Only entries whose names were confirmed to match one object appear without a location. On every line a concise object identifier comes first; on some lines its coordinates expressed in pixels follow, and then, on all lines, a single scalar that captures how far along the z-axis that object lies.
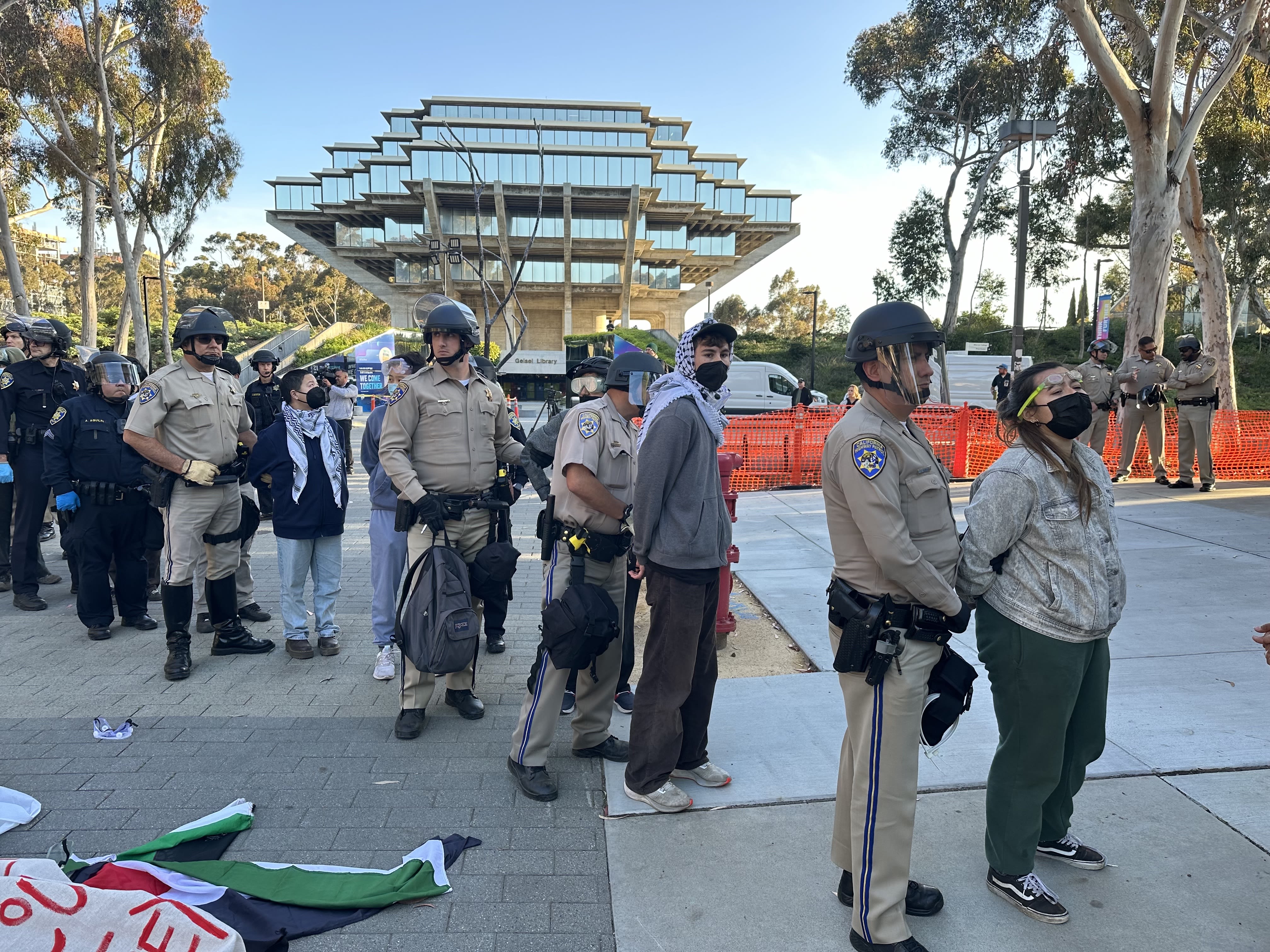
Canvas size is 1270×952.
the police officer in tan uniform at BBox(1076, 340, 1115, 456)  9.36
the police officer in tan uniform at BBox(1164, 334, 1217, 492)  9.59
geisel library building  55.56
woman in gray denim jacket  2.52
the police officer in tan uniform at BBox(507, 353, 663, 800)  3.53
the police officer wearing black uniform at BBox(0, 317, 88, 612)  6.51
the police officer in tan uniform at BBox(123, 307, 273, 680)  4.89
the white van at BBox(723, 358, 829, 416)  27.20
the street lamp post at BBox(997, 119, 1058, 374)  15.05
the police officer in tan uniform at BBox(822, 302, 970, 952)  2.40
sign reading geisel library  49.22
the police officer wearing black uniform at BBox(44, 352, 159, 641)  5.59
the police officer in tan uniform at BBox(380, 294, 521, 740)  4.14
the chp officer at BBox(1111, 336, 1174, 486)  10.32
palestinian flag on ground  2.61
